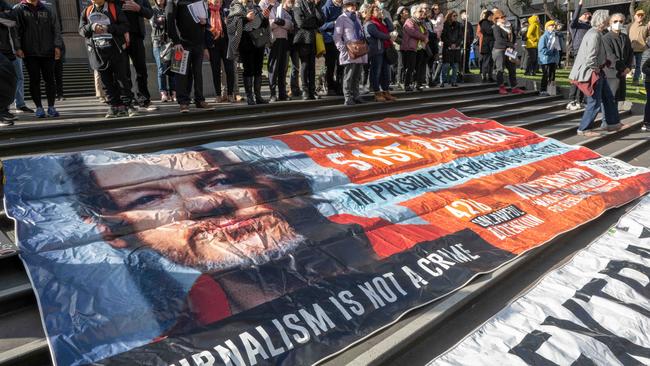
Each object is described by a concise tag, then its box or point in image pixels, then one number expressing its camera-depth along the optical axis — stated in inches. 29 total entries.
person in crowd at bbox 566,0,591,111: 410.2
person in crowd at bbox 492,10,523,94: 423.8
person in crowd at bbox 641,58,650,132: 321.7
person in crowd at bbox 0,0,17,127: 161.0
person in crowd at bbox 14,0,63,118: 237.9
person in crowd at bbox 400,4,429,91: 379.6
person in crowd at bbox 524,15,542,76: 531.4
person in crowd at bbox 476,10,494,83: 457.1
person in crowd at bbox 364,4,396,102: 334.0
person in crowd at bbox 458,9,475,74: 476.8
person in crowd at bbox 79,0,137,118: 222.2
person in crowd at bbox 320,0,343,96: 329.4
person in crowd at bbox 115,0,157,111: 254.7
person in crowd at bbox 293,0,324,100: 307.4
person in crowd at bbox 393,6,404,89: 388.5
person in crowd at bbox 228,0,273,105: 278.8
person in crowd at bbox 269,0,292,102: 294.8
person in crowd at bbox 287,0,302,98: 310.3
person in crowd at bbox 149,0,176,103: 285.0
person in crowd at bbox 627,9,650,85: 489.1
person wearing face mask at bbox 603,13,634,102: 298.0
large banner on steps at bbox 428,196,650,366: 101.9
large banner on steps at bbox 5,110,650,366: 98.2
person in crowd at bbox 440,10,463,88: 442.3
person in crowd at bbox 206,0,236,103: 276.2
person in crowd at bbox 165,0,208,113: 248.1
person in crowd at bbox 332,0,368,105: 303.3
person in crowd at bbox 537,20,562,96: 432.5
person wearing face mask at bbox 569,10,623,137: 294.2
